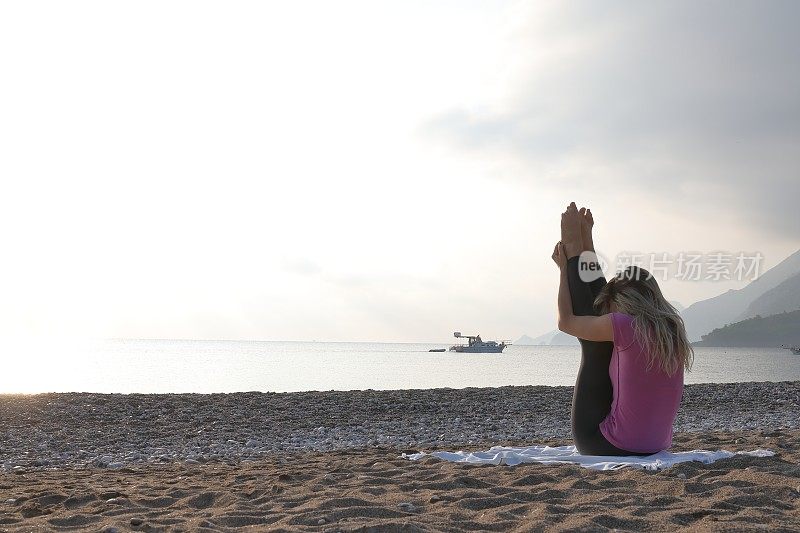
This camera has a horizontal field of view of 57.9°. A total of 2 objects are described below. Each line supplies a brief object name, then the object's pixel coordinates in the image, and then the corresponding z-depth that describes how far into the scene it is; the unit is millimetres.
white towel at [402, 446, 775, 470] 5610
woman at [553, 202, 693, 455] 5609
